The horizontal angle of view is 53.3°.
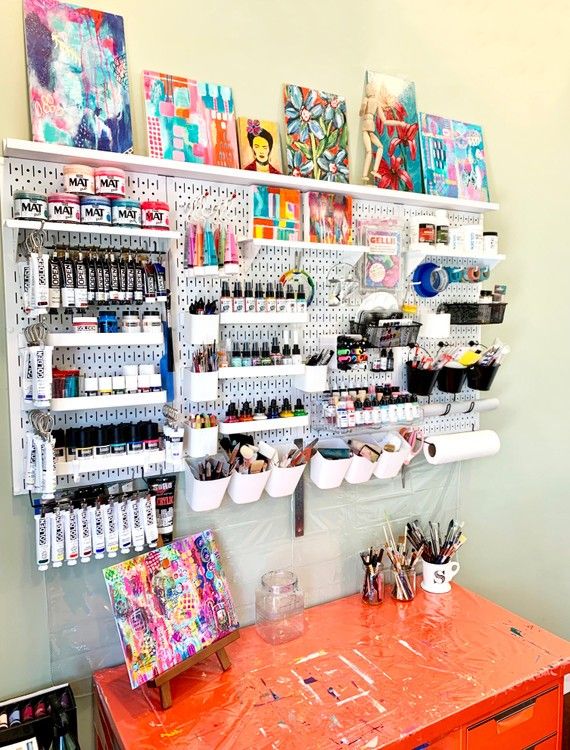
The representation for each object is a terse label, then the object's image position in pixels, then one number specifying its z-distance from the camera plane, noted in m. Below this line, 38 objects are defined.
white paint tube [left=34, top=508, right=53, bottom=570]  1.32
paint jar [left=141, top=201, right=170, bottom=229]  1.35
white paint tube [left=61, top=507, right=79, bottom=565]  1.33
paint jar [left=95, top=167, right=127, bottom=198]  1.29
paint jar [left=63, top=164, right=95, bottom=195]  1.28
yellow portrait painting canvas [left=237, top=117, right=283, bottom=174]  1.56
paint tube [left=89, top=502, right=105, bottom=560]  1.36
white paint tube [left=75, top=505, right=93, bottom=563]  1.35
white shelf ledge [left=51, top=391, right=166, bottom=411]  1.28
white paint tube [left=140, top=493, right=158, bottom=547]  1.42
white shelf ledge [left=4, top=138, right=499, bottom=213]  1.26
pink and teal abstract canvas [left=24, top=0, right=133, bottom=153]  1.30
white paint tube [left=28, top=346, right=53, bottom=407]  1.23
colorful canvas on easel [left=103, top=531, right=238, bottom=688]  1.32
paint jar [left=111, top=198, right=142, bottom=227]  1.31
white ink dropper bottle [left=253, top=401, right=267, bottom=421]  1.56
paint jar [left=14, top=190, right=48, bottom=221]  1.21
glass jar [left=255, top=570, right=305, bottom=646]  1.59
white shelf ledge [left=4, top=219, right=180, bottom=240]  1.20
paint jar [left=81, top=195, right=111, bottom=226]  1.28
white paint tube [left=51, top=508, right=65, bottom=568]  1.33
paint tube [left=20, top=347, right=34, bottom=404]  1.24
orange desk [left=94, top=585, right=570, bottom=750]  1.22
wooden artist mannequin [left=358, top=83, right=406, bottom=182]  1.73
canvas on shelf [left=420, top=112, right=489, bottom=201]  1.87
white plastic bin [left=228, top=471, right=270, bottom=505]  1.53
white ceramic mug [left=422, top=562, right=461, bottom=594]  1.83
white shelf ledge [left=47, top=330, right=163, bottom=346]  1.26
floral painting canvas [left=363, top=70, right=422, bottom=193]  1.76
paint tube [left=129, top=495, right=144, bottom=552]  1.41
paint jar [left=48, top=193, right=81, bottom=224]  1.25
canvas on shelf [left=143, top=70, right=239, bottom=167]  1.43
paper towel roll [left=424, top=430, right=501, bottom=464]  1.85
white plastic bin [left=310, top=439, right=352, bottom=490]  1.67
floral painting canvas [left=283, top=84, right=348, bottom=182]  1.63
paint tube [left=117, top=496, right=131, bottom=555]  1.40
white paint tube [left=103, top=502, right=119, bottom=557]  1.38
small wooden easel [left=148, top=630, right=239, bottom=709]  1.30
